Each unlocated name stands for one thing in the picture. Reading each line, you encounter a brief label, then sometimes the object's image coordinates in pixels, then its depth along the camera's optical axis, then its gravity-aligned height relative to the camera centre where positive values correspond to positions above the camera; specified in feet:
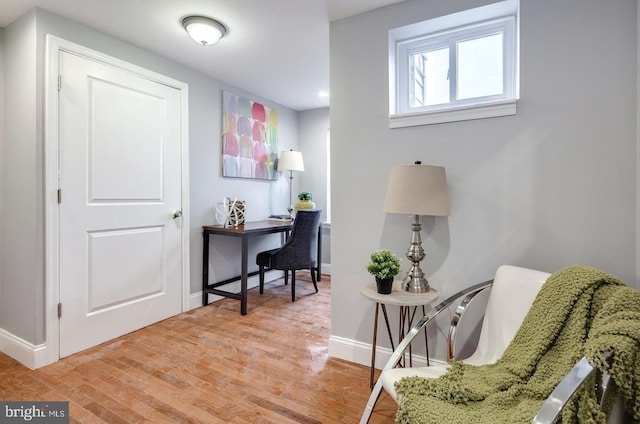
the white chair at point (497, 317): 4.36 -1.57
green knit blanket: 3.00 -1.68
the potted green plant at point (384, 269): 5.68 -1.04
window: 5.97 +2.81
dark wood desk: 9.80 -1.08
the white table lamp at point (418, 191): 5.49 +0.29
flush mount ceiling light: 7.22 +3.98
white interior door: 7.29 +0.16
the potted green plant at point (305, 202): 13.39 +0.25
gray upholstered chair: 10.75 -1.39
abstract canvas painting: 11.38 +2.59
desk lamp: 13.41 +1.90
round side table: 5.47 -1.52
